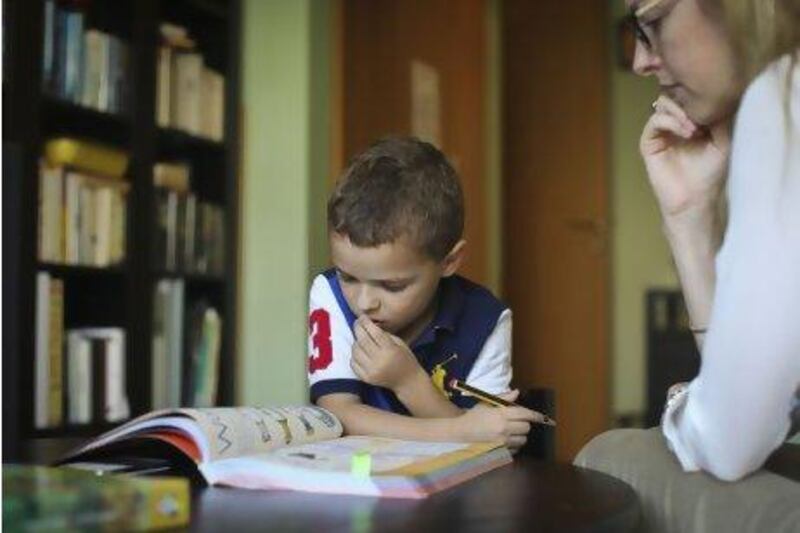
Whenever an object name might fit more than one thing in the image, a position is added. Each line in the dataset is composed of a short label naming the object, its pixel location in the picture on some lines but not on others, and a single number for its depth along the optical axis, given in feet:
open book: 2.37
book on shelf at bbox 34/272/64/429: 7.89
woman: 2.34
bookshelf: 7.66
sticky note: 2.37
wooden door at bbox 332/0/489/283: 10.70
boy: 3.84
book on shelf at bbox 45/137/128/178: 8.27
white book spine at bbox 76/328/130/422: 8.60
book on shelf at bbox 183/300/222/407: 9.68
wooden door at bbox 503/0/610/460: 14.87
